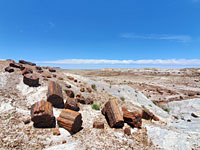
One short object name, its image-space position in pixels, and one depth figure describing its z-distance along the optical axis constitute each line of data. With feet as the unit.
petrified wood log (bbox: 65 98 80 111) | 29.01
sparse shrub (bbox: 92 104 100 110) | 33.16
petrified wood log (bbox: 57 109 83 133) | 21.57
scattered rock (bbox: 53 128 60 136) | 20.47
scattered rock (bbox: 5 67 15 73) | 42.16
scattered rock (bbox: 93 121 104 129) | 23.86
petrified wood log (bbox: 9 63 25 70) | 46.88
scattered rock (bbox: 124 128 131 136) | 23.19
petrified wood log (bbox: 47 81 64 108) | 29.27
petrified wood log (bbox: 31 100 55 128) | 21.27
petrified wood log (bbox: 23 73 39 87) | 37.20
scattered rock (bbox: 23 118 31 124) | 21.96
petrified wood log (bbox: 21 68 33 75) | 42.81
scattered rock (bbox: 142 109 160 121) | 33.83
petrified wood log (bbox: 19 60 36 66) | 57.00
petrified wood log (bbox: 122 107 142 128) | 26.27
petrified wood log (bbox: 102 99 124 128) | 24.81
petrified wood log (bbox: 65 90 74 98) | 37.92
